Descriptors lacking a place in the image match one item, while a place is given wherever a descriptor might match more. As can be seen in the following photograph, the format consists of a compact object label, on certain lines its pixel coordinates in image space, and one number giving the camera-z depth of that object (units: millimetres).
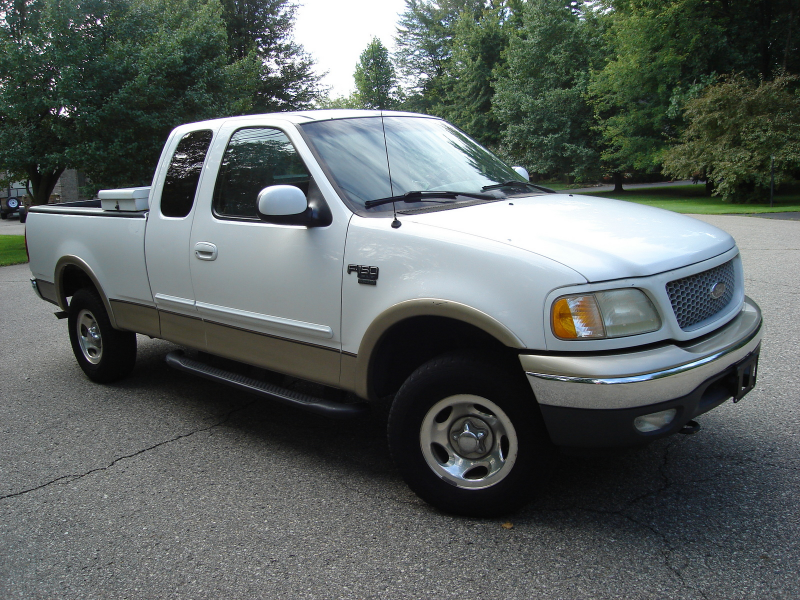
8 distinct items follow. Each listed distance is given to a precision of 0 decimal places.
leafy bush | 23906
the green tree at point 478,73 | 46688
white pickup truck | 2750
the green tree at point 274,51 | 41594
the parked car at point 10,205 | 34312
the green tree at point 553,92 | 35531
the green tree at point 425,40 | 62875
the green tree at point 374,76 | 57031
